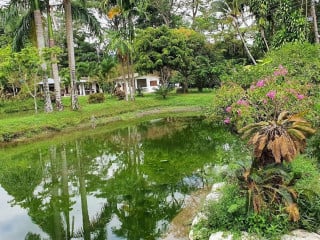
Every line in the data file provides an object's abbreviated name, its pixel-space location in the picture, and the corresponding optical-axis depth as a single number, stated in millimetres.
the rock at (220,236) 5141
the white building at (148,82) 39656
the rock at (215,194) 6605
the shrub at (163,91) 28562
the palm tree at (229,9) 23750
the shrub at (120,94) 28672
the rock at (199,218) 5936
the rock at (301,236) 4930
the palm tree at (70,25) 20016
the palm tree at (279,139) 4984
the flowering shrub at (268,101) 8664
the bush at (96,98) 26312
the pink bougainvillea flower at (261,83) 9570
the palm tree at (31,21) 19328
